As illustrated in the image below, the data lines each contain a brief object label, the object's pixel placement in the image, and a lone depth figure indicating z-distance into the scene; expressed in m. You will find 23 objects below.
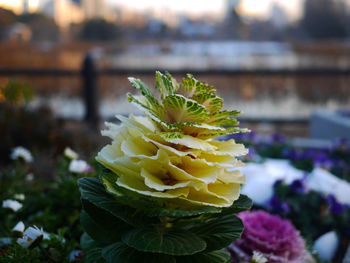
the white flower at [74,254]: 1.28
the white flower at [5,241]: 1.40
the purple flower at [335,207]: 2.10
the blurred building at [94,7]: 29.98
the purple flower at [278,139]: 3.49
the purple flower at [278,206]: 2.07
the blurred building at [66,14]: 19.30
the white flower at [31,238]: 1.03
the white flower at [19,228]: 1.12
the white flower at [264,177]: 2.19
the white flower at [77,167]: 1.65
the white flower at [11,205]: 1.36
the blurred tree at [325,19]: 28.41
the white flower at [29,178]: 2.00
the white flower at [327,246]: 1.99
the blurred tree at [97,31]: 22.73
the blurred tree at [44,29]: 19.72
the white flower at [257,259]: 1.07
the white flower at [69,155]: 1.76
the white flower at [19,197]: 1.53
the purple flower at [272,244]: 1.47
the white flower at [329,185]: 2.22
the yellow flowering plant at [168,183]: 0.91
